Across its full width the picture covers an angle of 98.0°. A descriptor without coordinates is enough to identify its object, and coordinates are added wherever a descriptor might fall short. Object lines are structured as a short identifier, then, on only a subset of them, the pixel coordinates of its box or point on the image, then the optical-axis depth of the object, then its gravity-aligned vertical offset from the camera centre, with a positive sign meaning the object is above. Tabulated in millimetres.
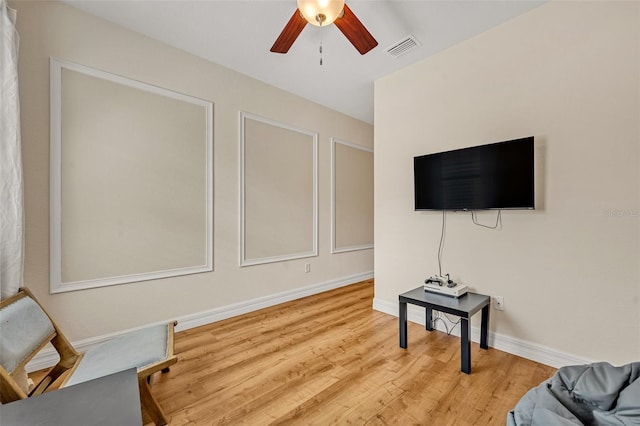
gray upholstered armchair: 1397 -817
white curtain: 1780 +283
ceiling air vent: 2610 +1619
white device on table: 2377 -651
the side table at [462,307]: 2035 -745
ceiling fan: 1688 +1267
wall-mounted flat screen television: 2186 +310
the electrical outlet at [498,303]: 2395 -780
